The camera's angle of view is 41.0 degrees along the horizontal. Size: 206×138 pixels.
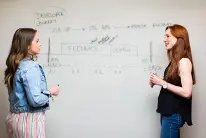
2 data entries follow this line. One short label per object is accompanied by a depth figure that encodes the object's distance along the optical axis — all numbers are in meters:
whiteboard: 2.39
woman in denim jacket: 1.68
